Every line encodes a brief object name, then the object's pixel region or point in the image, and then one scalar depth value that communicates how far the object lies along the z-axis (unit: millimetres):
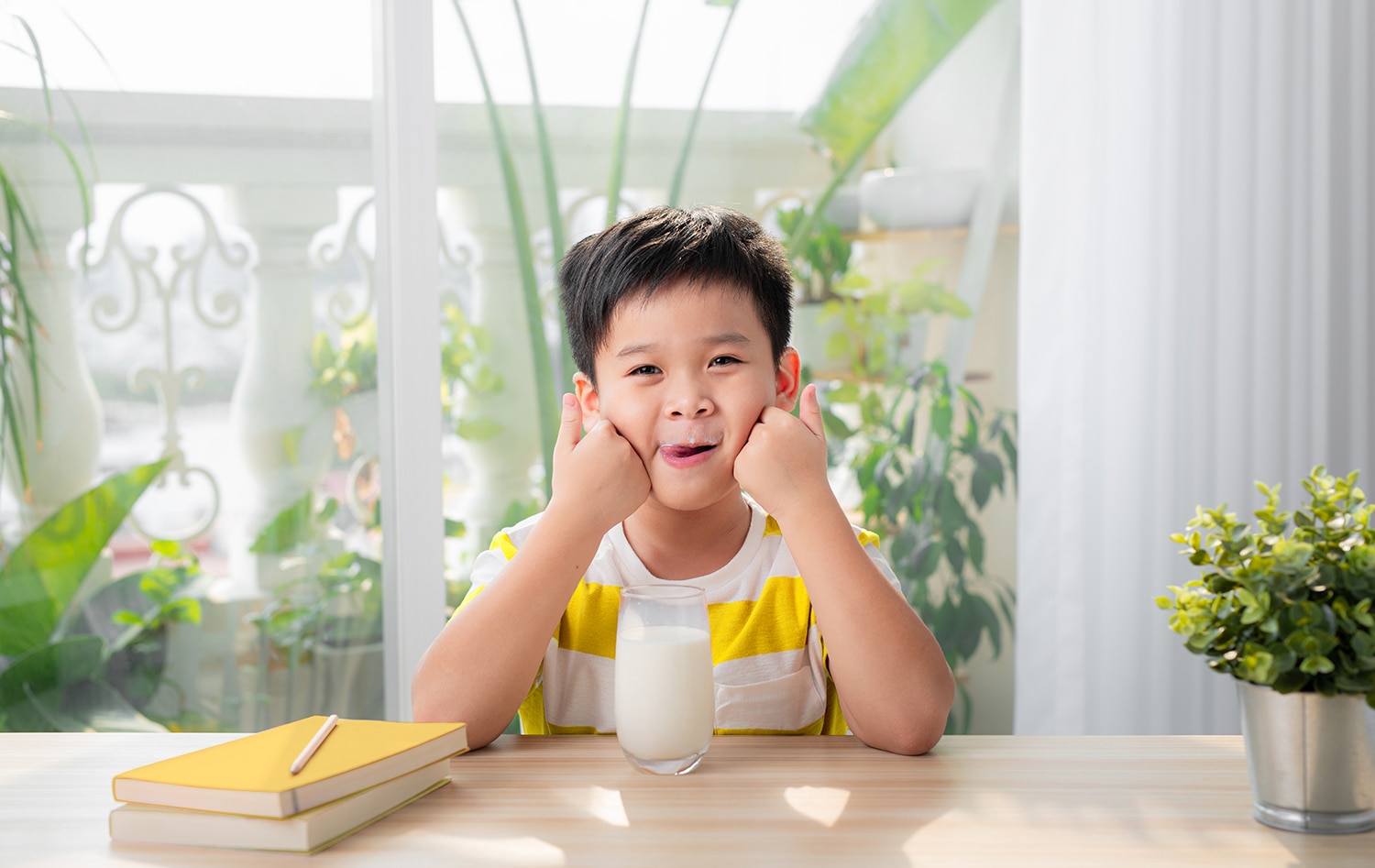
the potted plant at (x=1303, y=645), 680
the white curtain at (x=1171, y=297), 1868
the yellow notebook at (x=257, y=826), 690
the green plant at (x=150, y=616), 2047
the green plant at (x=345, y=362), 2070
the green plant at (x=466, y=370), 2086
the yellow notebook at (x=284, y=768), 700
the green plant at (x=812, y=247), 2105
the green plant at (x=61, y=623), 1993
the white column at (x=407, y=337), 1994
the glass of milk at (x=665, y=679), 820
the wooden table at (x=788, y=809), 688
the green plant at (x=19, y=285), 1952
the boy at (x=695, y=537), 958
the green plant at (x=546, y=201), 2072
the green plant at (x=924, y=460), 2135
